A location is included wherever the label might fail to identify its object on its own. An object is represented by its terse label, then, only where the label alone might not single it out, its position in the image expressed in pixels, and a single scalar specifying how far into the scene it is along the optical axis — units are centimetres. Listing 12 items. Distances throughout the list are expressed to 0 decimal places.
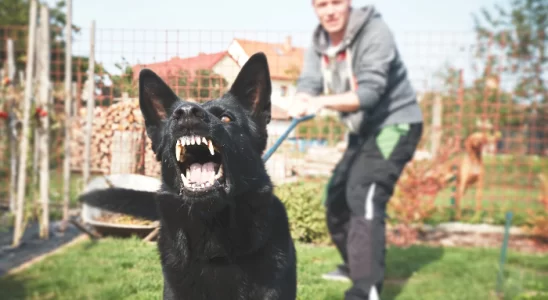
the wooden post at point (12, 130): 514
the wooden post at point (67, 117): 491
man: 282
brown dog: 664
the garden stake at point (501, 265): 355
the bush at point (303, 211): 252
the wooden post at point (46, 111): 497
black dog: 172
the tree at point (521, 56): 682
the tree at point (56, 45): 535
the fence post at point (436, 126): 679
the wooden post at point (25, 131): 479
